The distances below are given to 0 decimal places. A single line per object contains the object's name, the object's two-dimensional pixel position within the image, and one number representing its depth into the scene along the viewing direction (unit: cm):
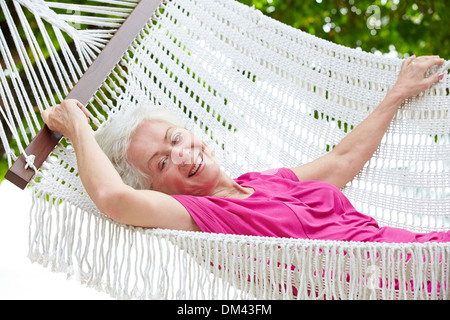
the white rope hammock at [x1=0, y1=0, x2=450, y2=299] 213
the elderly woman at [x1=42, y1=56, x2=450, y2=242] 225
